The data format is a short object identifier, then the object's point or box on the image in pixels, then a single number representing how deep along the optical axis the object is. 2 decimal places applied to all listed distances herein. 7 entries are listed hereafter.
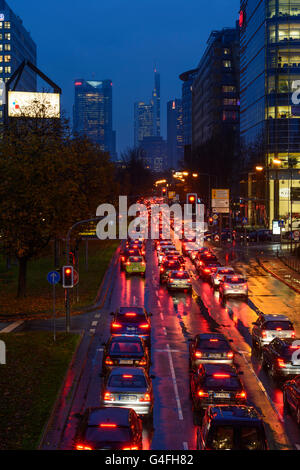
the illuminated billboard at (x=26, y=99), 77.12
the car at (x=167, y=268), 50.19
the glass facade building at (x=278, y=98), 107.31
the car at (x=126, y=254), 57.65
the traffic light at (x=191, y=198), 51.29
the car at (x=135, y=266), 54.19
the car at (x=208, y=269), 52.31
